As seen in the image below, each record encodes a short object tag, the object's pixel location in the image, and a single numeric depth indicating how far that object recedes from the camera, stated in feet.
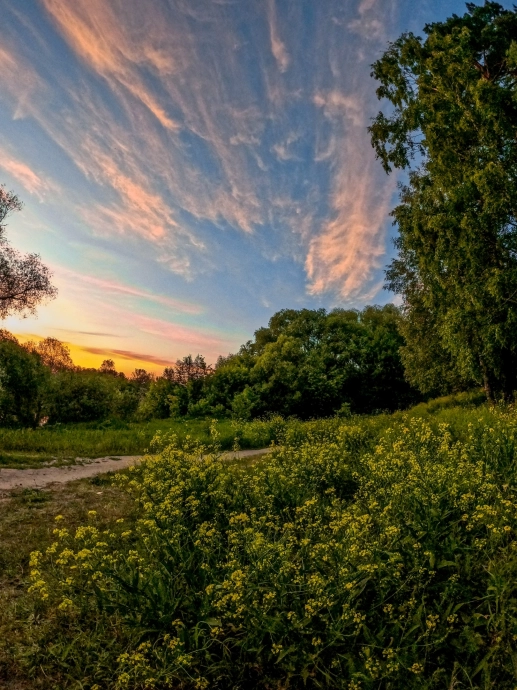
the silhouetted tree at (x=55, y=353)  116.78
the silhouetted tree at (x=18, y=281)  65.51
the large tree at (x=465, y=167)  56.18
